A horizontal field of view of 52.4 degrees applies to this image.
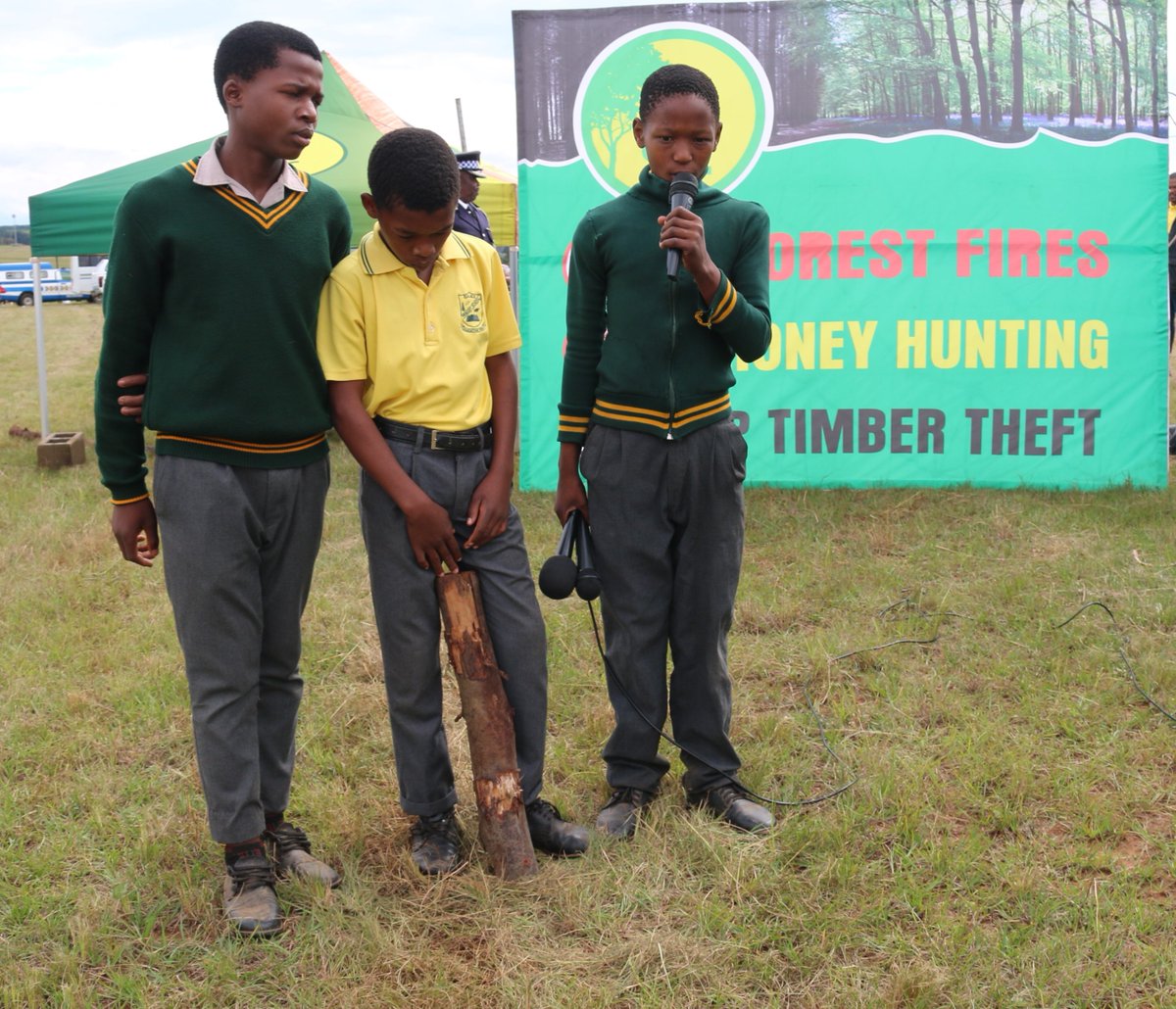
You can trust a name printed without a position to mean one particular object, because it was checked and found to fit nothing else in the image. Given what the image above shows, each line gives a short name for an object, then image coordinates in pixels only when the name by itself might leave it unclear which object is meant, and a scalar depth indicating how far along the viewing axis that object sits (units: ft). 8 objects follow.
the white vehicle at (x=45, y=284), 119.03
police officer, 23.98
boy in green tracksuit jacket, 9.88
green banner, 22.79
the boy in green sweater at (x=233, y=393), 8.57
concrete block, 28.99
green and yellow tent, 30.55
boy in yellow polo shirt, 9.11
